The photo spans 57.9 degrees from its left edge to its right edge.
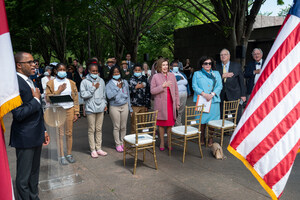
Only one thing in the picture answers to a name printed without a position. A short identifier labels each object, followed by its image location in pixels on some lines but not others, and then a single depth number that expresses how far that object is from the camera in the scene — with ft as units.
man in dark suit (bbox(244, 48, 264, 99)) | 24.07
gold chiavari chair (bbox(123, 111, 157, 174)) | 16.75
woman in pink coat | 20.67
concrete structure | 51.65
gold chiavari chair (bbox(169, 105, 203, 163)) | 18.83
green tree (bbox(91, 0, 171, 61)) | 49.24
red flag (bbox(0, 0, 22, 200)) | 6.89
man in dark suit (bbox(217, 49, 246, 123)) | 22.59
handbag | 19.07
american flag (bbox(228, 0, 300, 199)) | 8.18
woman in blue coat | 21.11
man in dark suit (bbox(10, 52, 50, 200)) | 10.73
